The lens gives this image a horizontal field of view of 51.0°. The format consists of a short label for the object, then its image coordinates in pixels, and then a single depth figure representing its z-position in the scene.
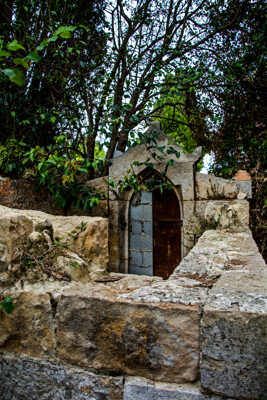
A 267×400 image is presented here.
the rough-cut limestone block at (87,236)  2.22
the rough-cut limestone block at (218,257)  1.57
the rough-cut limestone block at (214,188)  4.12
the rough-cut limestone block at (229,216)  3.62
